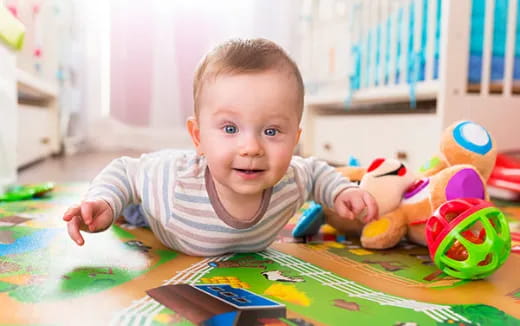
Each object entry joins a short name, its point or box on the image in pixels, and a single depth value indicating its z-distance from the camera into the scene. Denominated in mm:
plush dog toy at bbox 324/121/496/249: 904
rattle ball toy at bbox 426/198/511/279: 741
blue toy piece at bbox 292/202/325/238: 1030
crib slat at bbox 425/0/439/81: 1834
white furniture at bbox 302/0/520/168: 1721
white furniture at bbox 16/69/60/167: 2212
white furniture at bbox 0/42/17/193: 1384
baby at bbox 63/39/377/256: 739
